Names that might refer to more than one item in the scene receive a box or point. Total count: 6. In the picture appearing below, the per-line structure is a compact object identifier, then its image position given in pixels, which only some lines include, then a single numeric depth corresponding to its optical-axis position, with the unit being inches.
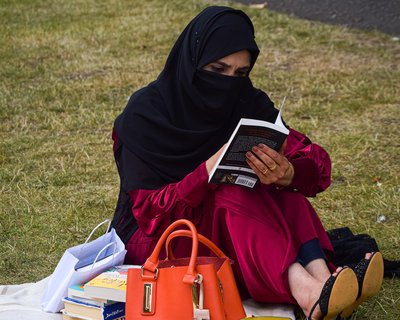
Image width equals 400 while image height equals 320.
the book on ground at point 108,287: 250.1
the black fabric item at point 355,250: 312.5
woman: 261.7
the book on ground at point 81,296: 254.8
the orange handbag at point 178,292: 231.0
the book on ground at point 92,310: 253.9
